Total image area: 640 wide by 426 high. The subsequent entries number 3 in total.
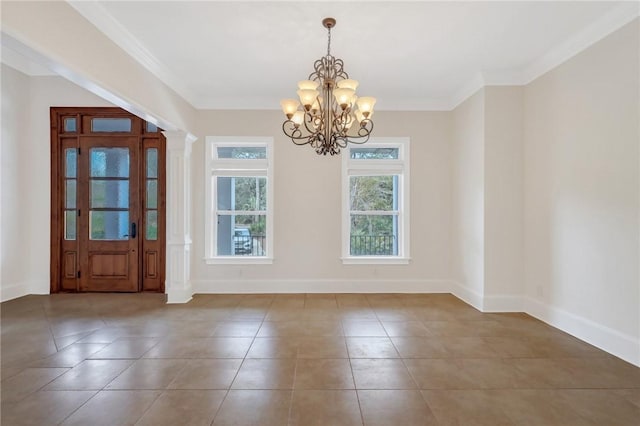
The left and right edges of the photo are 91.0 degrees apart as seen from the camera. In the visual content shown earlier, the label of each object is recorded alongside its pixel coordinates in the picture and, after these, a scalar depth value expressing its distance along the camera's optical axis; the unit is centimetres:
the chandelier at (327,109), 277
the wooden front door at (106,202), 507
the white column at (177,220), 454
